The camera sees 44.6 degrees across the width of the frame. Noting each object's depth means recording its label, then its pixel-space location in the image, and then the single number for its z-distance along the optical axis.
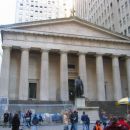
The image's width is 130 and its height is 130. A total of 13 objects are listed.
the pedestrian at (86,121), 10.85
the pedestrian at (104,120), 12.29
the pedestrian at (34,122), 10.13
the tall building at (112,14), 29.38
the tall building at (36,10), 58.99
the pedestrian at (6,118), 13.24
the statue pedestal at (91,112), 14.54
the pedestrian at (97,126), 7.21
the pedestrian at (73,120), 10.43
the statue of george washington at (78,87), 15.62
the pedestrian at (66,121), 10.28
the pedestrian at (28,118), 11.95
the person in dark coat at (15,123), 8.58
